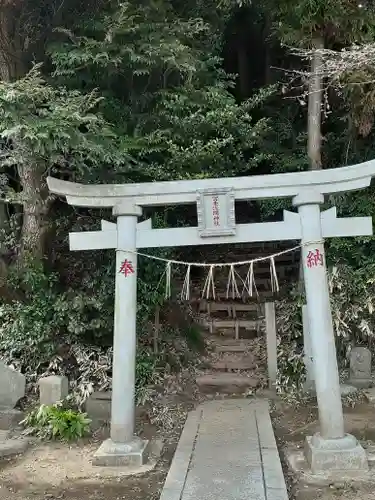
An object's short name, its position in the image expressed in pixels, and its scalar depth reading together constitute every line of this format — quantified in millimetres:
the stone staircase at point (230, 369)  8336
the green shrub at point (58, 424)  6234
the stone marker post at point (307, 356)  7789
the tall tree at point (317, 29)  7988
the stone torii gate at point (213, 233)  5543
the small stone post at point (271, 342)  8203
